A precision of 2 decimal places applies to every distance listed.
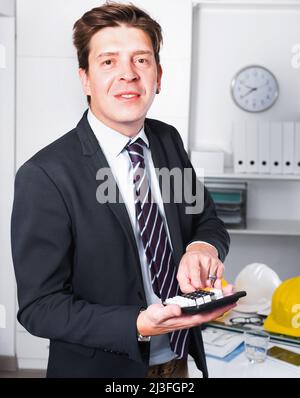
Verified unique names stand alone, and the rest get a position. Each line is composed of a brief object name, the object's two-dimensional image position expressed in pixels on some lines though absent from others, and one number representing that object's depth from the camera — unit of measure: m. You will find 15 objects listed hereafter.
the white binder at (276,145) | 3.08
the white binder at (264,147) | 3.08
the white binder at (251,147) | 3.08
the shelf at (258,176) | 3.10
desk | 1.42
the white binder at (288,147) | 3.07
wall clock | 3.32
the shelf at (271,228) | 3.12
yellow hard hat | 1.66
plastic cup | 1.48
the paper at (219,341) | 1.54
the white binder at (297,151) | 3.06
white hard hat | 2.10
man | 1.05
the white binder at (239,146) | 3.10
